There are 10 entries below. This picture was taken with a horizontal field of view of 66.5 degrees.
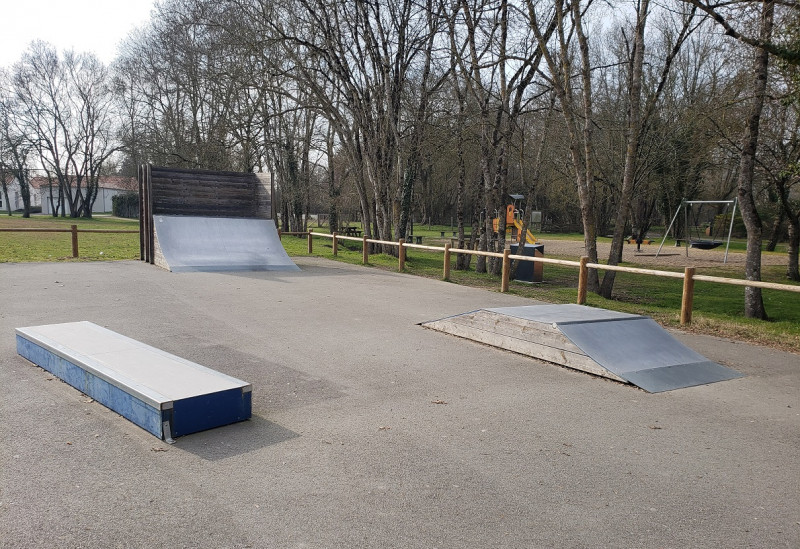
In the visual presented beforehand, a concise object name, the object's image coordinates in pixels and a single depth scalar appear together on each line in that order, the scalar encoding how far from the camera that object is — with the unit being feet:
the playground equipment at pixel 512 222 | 103.86
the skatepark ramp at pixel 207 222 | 53.72
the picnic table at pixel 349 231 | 117.59
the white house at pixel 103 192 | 231.93
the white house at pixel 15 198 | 281.95
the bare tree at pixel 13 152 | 162.50
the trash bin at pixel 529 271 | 61.87
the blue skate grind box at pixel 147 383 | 15.02
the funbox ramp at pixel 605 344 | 22.38
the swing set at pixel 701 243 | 85.52
